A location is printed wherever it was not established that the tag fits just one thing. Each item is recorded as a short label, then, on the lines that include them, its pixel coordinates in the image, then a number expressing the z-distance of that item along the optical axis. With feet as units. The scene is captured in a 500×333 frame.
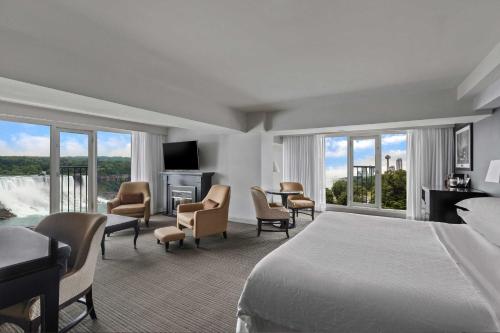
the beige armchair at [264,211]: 14.15
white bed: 3.54
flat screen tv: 19.74
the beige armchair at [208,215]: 12.63
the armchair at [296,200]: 17.45
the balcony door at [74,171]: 15.49
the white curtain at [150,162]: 19.94
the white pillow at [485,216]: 6.00
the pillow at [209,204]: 14.69
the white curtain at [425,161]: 17.06
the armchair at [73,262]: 4.83
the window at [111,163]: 18.16
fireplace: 19.35
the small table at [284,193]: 15.80
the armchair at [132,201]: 15.80
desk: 3.95
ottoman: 11.81
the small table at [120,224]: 11.32
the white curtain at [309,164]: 21.74
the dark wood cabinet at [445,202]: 11.56
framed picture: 12.95
